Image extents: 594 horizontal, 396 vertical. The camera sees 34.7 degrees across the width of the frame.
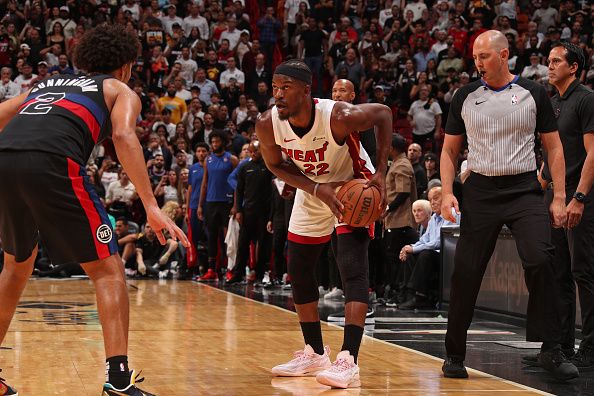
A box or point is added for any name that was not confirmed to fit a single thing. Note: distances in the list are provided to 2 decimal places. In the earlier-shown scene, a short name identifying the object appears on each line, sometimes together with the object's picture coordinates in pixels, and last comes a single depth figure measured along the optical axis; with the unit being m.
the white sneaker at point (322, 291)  11.87
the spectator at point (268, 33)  20.19
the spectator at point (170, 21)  20.02
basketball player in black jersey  4.23
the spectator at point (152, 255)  14.70
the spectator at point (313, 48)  19.47
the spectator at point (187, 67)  19.11
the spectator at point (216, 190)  14.03
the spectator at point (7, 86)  17.13
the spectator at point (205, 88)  18.75
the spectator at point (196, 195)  14.62
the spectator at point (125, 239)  14.73
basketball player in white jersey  5.39
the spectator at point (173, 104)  18.09
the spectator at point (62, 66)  17.47
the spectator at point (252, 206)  13.19
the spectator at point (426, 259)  10.10
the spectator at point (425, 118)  17.56
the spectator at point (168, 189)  15.72
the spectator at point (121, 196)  15.43
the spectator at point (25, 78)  17.27
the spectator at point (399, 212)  10.51
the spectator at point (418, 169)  11.91
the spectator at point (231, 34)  19.89
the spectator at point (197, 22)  20.11
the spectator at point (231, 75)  18.92
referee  5.54
